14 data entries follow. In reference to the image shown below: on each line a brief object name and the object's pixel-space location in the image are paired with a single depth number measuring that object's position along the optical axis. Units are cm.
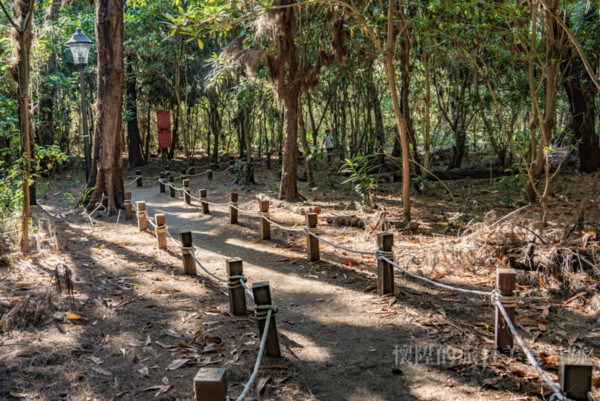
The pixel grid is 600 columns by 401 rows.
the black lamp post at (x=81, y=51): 1166
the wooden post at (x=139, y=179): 1983
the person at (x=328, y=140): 2122
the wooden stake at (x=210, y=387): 234
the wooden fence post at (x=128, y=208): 1095
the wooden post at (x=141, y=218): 947
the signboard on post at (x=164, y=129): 2308
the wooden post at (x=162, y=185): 1697
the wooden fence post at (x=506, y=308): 392
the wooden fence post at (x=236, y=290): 483
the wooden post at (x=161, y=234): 805
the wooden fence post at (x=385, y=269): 540
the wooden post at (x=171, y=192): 1595
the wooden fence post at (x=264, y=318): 407
